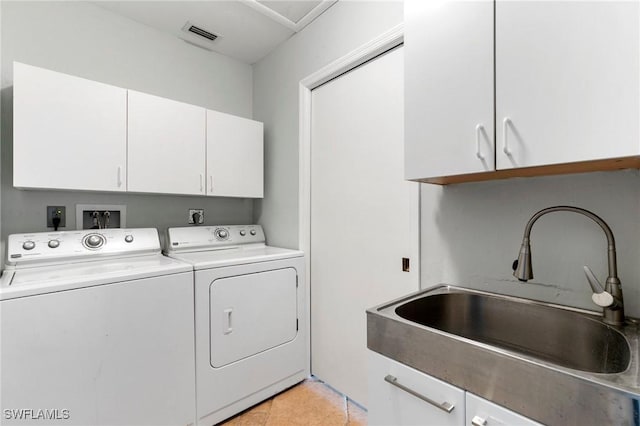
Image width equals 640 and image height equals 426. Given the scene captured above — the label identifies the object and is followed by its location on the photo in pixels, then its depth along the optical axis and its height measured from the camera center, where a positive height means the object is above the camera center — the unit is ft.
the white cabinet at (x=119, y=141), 5.09 +1.49
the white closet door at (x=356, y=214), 5.42 -0.03
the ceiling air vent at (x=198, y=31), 7.30 +4.71
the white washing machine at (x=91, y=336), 3.93 -1.90
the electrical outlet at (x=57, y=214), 6.10 -0.05
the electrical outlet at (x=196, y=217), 8.04 -0.14
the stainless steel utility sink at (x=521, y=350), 2.15 -1.42
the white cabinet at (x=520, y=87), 2.48 +1.30
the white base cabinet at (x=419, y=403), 2.61 -1.93
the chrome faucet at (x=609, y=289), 2.99 -0.81
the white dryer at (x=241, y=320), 5.53 -2.29
